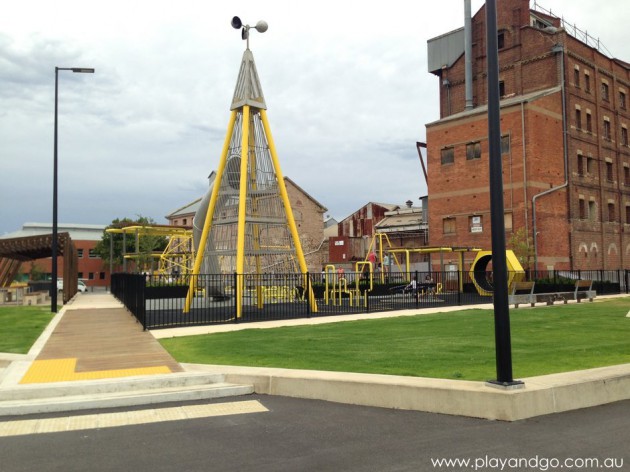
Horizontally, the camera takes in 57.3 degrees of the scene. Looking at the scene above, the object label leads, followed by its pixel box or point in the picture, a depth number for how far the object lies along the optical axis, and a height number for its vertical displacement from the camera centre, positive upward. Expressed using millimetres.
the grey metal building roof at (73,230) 91938 +6720
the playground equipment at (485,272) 29625 -324
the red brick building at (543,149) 39312 +8597
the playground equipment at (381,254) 36184 +858
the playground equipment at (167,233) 43250 +2951
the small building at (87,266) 83875 +690
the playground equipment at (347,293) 25581 -1335
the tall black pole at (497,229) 6883 +455
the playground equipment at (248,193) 21562 +2898
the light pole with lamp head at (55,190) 23297 +3389
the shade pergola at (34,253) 28547 +1008
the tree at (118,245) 80000 +3548
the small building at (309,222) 75188 +6323
